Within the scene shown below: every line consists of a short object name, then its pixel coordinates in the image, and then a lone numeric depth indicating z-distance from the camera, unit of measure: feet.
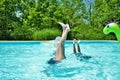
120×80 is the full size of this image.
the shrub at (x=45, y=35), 31.80
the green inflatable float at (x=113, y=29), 11.69
